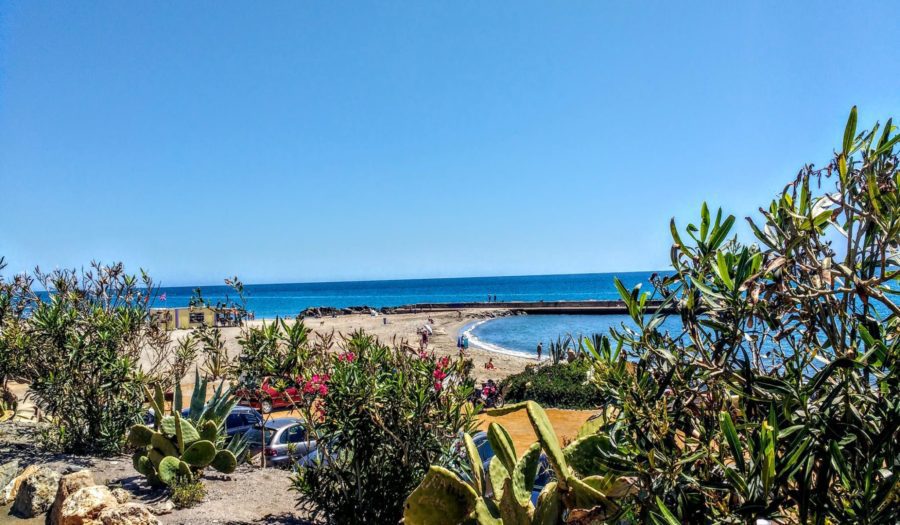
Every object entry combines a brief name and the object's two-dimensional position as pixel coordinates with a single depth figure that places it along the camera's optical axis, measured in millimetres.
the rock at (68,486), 7445
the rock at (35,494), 8227
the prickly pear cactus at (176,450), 8133
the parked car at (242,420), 12953
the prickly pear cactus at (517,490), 4207
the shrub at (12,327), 10875
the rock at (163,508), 7387
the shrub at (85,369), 9898
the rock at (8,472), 9117
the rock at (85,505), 6637
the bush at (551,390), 19828
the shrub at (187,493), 7648
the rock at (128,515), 6402
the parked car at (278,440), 11367
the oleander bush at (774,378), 2469
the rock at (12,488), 8781
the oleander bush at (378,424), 5941
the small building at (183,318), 42344
